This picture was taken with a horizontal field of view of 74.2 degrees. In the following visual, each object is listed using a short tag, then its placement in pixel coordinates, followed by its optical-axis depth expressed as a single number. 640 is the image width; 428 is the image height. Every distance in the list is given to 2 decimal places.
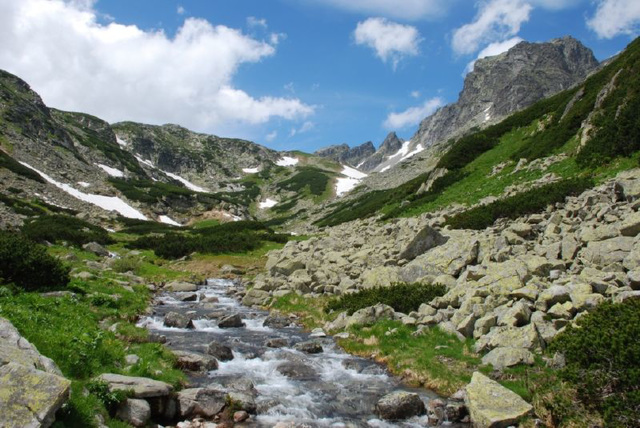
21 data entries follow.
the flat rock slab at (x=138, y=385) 9.05
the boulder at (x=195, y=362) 12.70
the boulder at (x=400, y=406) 10.33
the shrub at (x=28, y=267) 16.69
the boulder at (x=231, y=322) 18.94
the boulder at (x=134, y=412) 8.54
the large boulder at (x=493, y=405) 9.10
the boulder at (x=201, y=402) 9.70
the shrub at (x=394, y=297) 17.77
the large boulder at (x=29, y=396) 6.12
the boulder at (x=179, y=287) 28.48
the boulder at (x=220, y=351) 14.03
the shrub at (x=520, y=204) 24.52
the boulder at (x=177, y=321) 18.17
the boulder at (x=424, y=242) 24.06
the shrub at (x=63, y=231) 38.00
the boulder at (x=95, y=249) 37.31
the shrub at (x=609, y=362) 7.95
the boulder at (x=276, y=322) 19.53
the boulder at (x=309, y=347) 15.19
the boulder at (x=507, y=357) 11.49
